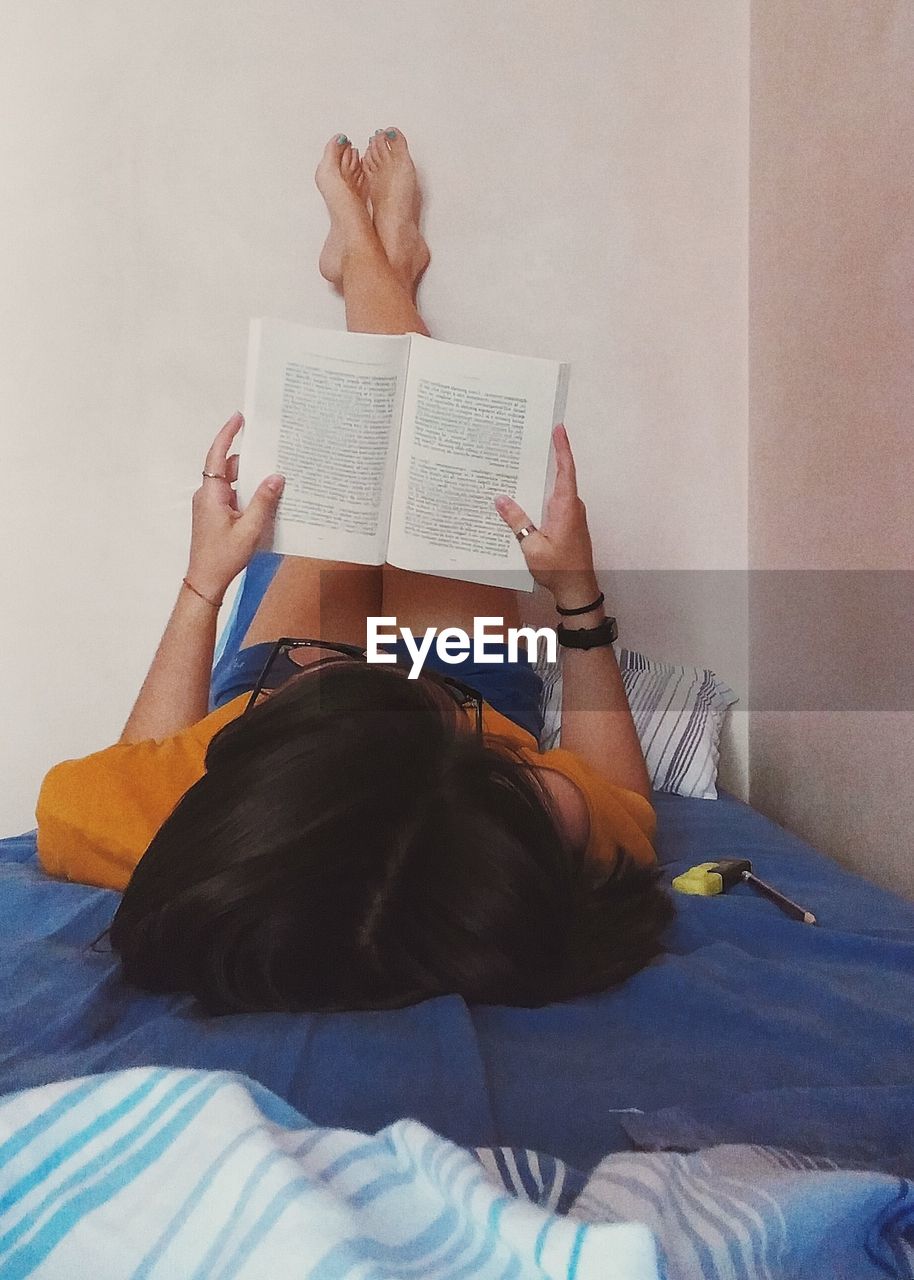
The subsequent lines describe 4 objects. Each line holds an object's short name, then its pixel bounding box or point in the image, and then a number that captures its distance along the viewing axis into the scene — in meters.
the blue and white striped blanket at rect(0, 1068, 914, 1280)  0.28
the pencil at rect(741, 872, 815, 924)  0.82
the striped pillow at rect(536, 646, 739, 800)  1.35
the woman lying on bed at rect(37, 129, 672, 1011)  0.60
